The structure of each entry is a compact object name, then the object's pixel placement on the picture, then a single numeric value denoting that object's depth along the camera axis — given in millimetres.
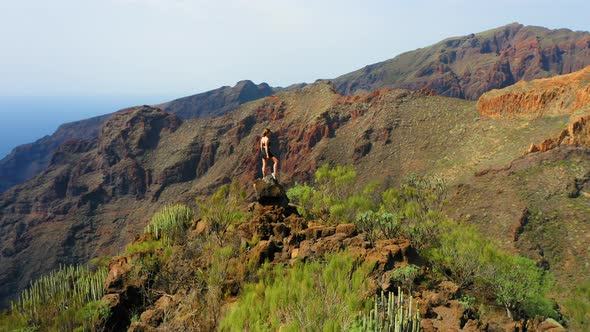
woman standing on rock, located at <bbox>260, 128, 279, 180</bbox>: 15395
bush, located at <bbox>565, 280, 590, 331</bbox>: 17272
